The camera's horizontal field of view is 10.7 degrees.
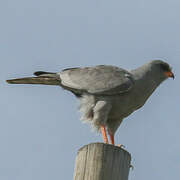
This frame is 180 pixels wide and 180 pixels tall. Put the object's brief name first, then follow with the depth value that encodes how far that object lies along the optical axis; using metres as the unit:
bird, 14.27
